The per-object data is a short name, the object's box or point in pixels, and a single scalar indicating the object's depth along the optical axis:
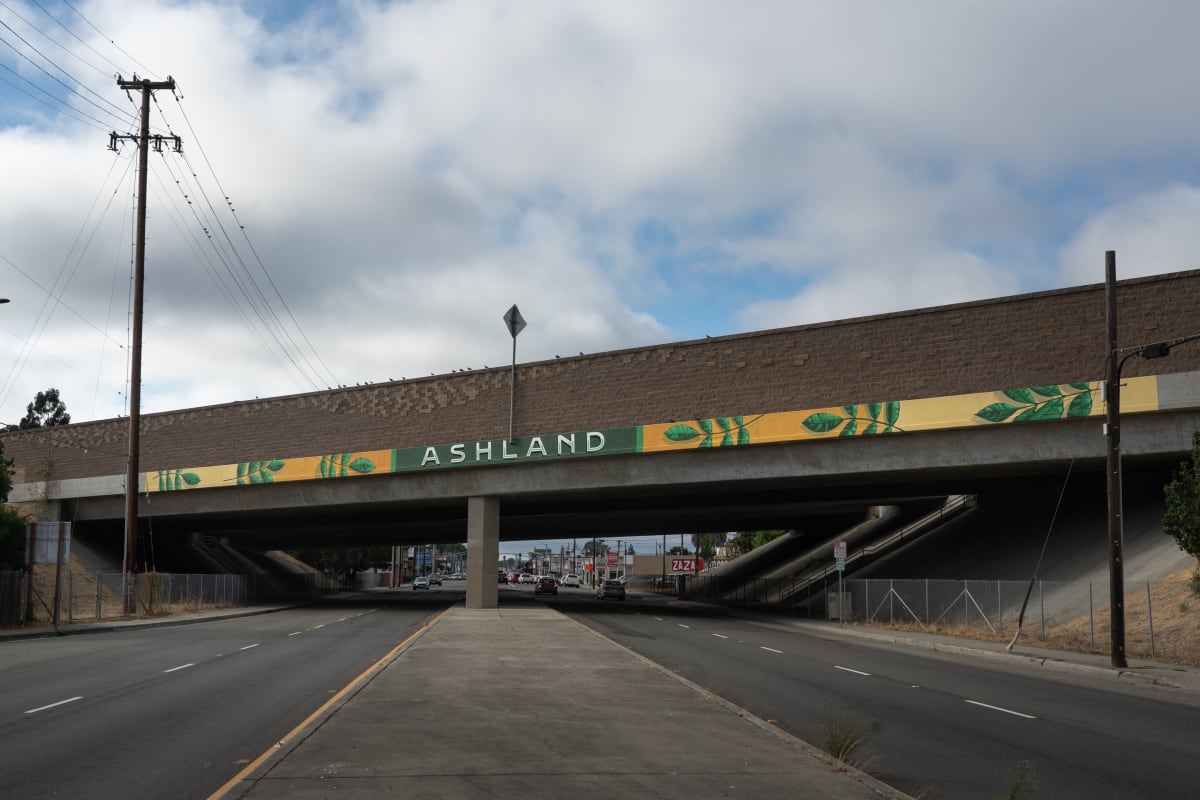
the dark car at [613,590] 70.75
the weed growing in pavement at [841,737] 10.15
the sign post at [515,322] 48.03
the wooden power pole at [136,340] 40.78
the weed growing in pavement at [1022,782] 7.51
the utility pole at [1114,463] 22.61
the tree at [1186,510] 25.02
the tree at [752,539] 108.38
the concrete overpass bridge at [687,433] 33.88
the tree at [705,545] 141.75
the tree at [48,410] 113.31
